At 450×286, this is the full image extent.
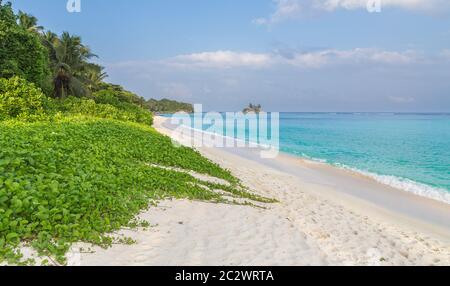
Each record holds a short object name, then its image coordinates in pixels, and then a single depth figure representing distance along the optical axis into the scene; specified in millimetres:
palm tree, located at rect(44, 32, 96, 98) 41000
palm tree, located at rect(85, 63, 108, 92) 61594
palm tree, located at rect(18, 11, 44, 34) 42469
